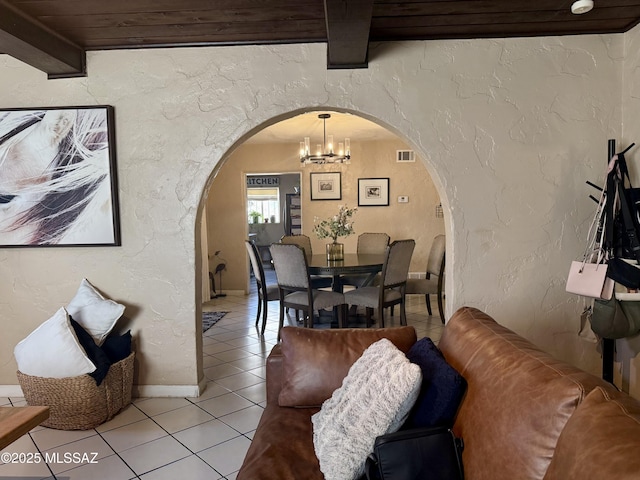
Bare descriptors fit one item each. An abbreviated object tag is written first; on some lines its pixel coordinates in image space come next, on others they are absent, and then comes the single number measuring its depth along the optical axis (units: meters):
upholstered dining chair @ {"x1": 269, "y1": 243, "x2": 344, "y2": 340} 3.70
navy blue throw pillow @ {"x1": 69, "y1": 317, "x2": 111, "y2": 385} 2.36
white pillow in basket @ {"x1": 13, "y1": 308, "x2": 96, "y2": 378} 2.32
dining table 3.86
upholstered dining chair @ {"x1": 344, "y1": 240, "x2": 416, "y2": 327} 3.74
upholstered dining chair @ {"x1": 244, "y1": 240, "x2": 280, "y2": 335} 4.30
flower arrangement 4.40
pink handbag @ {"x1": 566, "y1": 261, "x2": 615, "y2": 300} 2.13
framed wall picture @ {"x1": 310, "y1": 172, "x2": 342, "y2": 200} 6.19
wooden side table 1.58
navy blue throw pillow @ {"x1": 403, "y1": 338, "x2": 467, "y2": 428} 1.32
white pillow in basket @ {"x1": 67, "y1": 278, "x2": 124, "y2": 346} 2.60
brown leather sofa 0.85
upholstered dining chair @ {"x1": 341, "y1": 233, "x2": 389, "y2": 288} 5.25
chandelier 4.89
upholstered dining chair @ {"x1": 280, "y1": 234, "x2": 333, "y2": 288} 4.77
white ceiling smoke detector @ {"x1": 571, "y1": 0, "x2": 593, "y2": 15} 1.98
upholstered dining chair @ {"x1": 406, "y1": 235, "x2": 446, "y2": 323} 4.49
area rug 4.59
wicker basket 2.32
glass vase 4.37
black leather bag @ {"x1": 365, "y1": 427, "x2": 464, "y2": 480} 1.20
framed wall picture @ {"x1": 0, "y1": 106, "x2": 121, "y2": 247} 2.67
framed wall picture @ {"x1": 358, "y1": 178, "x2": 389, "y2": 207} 6.10
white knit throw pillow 1.29
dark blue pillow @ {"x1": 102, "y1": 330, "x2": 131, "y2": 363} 2.57
